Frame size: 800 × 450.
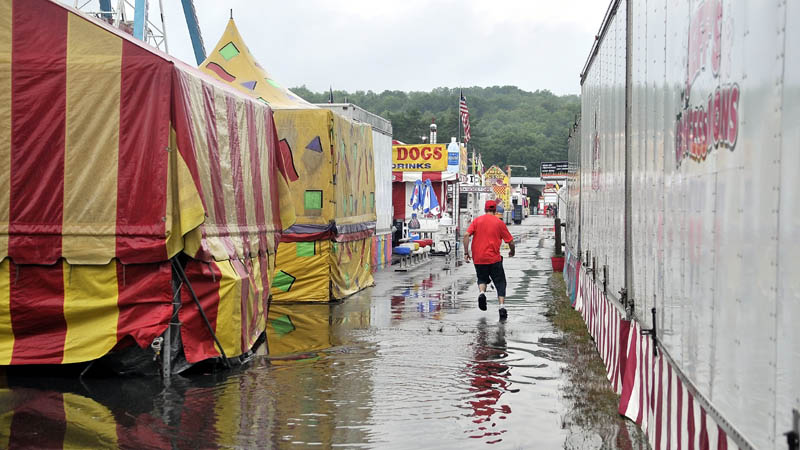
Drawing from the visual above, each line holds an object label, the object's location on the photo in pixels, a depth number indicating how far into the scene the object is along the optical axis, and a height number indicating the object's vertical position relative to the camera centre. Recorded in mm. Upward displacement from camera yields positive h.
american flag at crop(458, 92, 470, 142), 42625 +3901
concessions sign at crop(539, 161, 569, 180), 35181 +1184
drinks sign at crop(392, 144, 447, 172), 35500 +1516
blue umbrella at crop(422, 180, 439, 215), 31500 -111
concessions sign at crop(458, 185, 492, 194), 37462 +387
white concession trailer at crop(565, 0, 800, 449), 3152 -108
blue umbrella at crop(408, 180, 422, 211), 31359 +53
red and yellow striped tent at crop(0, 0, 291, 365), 9383 +119
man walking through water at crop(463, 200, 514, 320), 15438 -766
